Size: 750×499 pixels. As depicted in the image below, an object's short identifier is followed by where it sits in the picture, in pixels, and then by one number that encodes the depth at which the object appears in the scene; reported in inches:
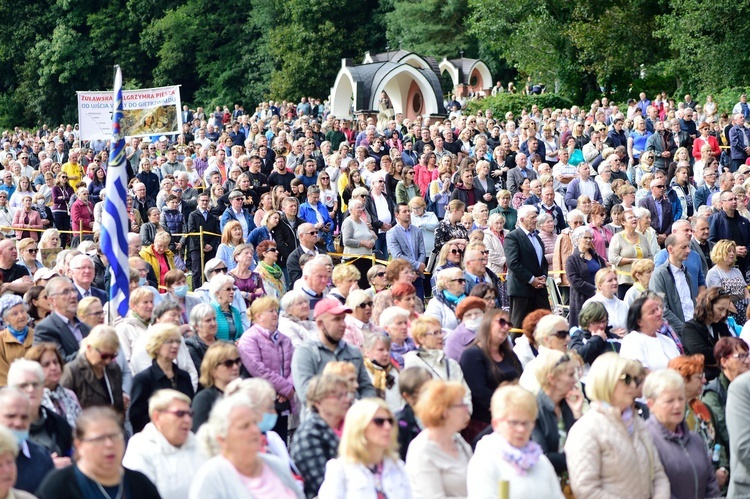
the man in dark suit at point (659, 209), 659.4
